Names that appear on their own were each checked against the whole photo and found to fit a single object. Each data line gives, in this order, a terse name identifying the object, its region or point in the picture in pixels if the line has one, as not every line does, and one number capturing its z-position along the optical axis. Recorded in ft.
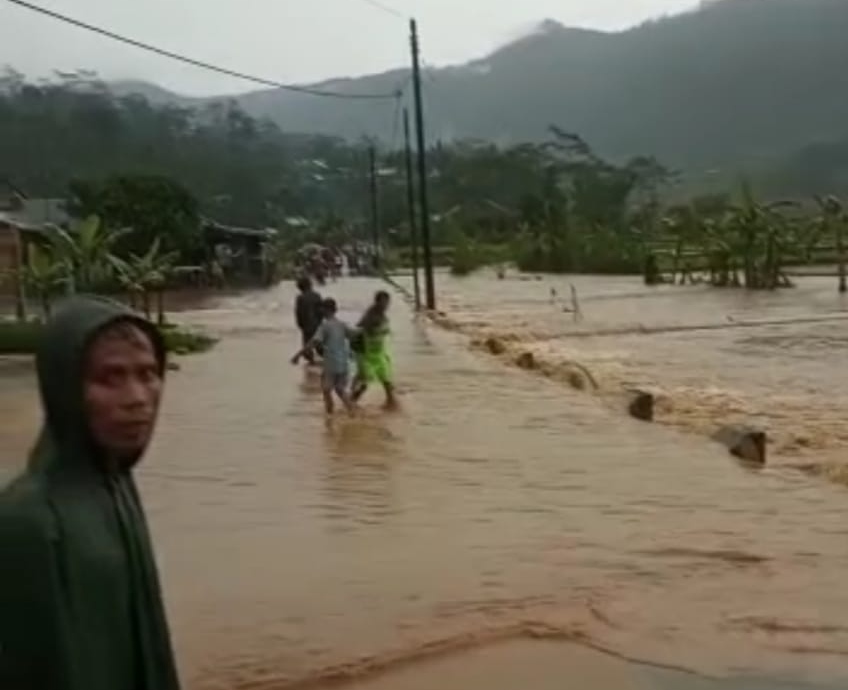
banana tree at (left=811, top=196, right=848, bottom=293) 144.15
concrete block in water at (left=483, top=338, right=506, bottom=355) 86.39
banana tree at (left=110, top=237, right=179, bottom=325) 95.45
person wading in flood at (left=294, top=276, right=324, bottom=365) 65.87
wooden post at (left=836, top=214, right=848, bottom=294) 143.54
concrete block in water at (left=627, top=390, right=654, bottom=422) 53.83
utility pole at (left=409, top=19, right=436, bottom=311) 119.65
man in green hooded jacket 7.98
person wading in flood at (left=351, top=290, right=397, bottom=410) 52.80
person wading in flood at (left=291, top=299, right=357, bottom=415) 50.31
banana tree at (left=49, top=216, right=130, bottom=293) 94.43
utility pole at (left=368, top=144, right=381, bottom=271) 226.89
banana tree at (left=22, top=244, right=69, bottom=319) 95.91
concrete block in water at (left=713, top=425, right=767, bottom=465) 43.37
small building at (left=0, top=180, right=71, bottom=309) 128.98
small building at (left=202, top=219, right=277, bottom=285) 187.52
